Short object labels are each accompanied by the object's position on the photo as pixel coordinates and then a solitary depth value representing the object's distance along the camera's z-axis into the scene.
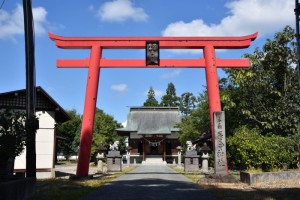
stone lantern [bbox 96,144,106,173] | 22.98
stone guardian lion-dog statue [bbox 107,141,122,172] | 25.20
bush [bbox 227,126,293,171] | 14.29
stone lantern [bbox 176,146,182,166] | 38.95
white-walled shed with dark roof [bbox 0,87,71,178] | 17.77
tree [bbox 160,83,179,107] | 75.32
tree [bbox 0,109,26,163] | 8.52
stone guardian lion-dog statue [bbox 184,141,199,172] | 23.94
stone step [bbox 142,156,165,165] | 42.28
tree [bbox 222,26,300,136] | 19.33
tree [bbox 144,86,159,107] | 77.44
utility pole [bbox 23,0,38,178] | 10.30
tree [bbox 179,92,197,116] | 69.31
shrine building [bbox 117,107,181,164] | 44.25
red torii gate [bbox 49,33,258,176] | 16.33
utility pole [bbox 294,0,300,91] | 5.15
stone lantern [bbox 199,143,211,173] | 23.76
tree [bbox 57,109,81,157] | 49.72
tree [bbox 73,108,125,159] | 38.70
